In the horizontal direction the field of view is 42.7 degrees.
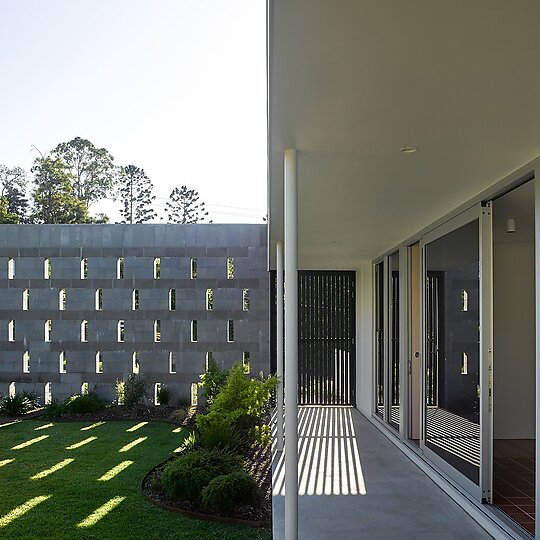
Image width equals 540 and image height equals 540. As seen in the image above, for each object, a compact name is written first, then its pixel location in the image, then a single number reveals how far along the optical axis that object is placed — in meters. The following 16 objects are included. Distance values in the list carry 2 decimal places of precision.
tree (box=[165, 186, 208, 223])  30.06
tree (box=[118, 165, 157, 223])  30.09
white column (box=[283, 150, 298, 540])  4.16
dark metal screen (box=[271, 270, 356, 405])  12.17
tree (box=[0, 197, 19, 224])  24.00
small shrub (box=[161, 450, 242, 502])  5.85
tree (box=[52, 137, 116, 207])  29.83
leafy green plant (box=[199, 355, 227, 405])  9.77
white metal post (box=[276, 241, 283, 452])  7.76
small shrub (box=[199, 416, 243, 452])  6.90
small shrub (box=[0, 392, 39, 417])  10.88
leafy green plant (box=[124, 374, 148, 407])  11.09
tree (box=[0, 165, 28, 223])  28.22
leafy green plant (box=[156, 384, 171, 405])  11.30
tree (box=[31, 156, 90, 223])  27.44
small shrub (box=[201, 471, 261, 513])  5.51
